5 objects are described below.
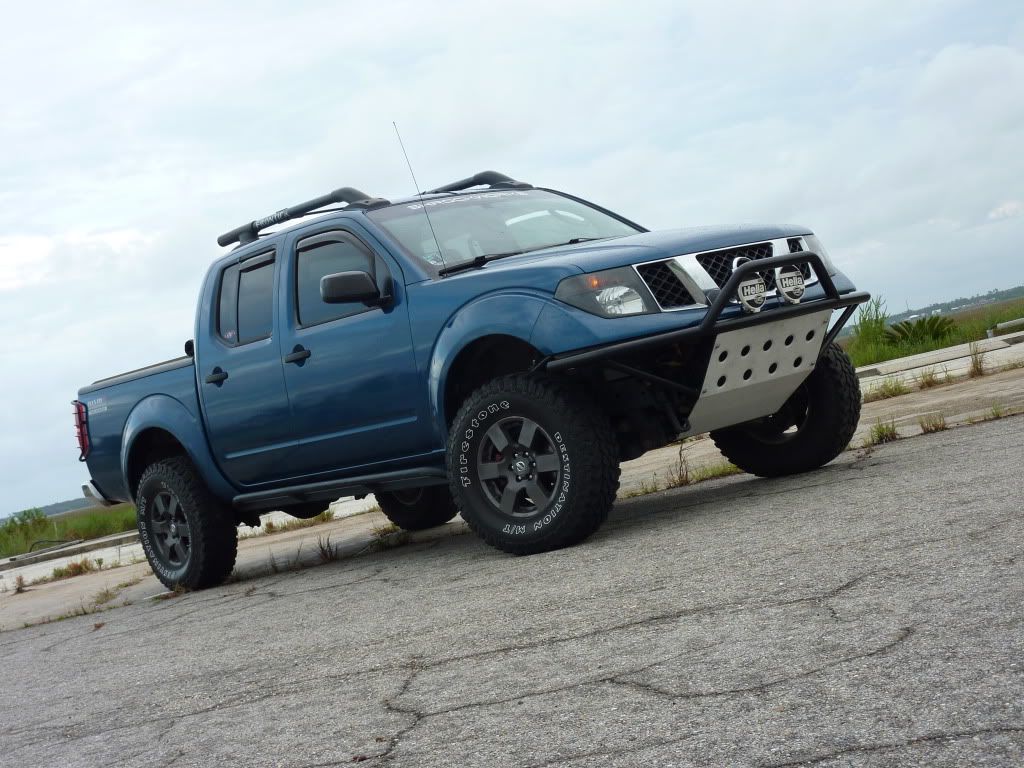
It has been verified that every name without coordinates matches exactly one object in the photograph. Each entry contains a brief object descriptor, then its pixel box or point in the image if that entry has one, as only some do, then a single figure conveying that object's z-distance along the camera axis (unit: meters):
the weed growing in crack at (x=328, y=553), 8.25
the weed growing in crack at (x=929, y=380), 10.84
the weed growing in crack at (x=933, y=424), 7.58
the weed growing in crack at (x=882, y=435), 7.72
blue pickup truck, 5.64
